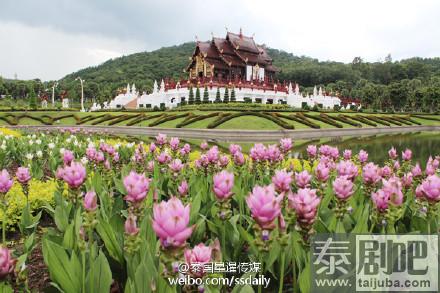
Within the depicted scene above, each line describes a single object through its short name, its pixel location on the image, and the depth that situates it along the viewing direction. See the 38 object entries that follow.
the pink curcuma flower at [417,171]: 4.95
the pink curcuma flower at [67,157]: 5.14
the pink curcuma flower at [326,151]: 6.62
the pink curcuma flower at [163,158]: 6.00
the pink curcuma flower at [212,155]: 5.58
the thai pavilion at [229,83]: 47.81
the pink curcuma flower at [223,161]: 5.66
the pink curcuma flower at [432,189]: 3.10
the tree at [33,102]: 46.72
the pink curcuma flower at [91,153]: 5.97
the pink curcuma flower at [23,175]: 4.34
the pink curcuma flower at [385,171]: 5.02
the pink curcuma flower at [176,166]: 5.13
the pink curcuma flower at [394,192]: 2.95
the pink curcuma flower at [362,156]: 6.29
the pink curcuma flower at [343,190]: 3.10
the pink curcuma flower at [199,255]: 2.08
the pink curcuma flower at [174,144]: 7.23
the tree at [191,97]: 45.42
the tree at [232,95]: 44.43
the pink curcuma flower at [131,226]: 2.37
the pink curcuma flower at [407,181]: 4.72
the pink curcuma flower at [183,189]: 4.18
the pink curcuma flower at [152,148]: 7.54
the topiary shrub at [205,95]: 44.25
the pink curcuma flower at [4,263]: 2.07
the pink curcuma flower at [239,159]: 5.59
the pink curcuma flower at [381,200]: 3.03
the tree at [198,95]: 44.41
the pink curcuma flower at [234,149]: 6.12
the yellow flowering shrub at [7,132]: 16.77
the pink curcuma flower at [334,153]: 6.56
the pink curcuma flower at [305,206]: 2.47
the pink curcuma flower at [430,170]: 4.62
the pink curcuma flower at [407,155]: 6.27
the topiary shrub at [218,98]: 43.73
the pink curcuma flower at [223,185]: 2.99
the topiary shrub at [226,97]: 43.59
